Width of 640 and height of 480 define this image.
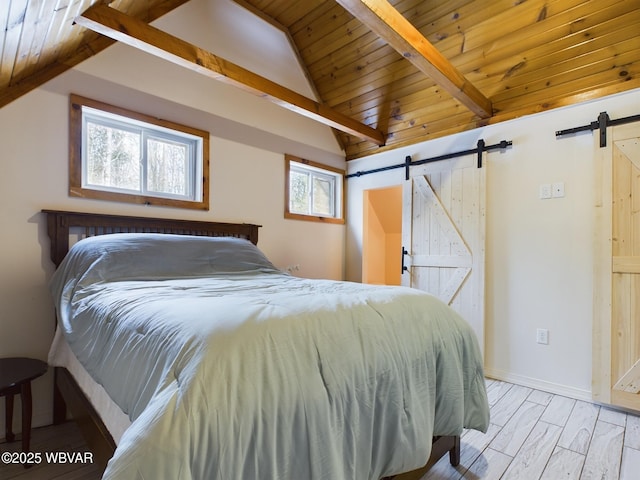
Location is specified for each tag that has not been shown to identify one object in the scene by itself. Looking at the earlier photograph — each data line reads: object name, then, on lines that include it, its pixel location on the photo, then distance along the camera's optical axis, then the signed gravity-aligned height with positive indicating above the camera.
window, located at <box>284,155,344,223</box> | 3.84 +0.61
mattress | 1.10 -0.65
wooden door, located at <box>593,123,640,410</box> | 2.33 -0.25
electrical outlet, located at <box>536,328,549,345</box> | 2.74 -0.83
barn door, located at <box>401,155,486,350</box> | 3.14 +0.05
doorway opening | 4.42 +0.02
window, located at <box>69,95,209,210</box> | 2.39 +0.67
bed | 0.78 -0.42
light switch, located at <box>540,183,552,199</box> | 2.75 +0.41
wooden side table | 1.66 -0.73
